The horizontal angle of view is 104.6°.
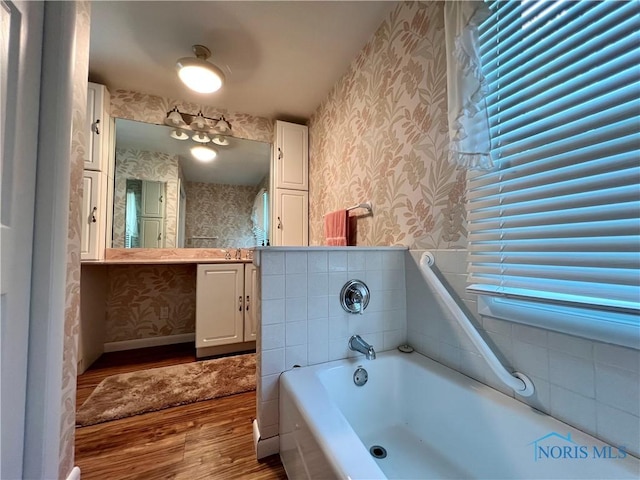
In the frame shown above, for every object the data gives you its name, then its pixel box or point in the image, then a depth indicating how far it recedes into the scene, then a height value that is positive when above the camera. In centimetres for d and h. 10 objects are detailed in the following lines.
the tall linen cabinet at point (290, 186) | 266 +71
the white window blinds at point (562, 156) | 64 +28
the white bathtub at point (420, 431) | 67 -62
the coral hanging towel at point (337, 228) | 189 +18
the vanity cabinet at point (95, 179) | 200 +60
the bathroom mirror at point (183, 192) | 233 +62
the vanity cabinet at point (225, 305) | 214 -48
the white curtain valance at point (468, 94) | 90 +58
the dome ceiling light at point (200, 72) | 176 +132
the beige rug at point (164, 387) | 143 -91
